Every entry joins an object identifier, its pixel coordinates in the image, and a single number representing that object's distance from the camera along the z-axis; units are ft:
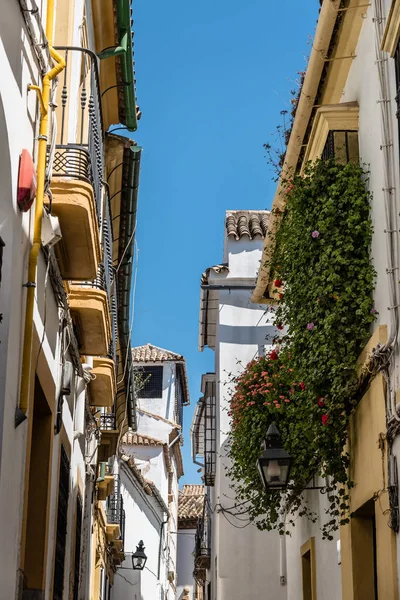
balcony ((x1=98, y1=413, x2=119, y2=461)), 51.55
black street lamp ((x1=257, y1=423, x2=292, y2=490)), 30.19
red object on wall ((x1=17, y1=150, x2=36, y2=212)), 20.47
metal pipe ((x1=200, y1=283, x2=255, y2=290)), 65.16
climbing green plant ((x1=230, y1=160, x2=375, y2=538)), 26.94
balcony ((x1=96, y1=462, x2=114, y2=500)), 55.24
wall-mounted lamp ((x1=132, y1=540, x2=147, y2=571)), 76.69
